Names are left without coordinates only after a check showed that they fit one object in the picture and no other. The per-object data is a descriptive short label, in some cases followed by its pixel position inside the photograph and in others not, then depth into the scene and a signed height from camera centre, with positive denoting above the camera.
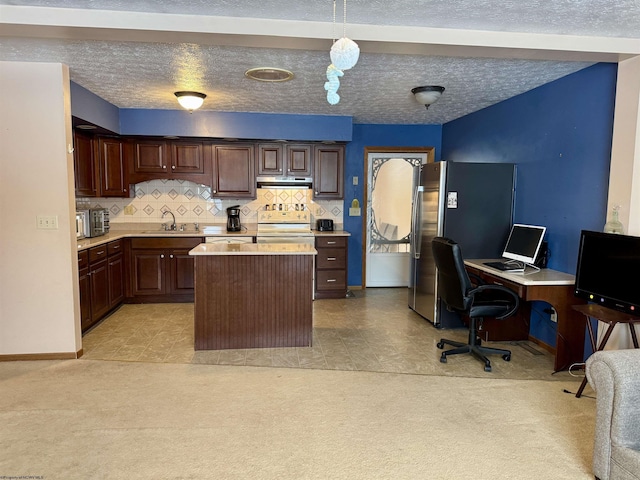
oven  5.62 -0.29
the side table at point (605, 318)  2.64 -0.71
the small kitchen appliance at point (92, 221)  4.47 -0.25
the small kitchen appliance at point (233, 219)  5.62 -0.25
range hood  5.64 +0.26
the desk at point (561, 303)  3.24 -0.76
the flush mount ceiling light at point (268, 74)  3.37 +1.04
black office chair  3.32 -0.79
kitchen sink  5.26 -0.42
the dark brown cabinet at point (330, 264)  5.48 -0.82
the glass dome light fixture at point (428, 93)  3.94 +1.04
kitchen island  3.60 -0.84
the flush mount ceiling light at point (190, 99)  4.07 +0.98
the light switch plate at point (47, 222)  3.35 -0.19
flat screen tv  2.64 -0.43
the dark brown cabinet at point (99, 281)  3.99 -0.87
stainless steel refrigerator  4.20 -0.05
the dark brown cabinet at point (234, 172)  5.44 +0.37
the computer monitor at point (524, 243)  3.67 -0.35
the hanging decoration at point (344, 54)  1.80 +0.63
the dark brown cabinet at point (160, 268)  5.15 -0.85
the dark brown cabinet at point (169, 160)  5.33 +0.50
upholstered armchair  1.85 -0.93
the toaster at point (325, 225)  5.77 -0.32
